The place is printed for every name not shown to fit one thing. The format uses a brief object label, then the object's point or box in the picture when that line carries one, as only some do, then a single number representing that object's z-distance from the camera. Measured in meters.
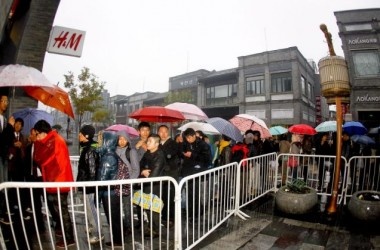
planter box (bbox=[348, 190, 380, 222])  4.89
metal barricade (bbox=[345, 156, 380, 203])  6.55
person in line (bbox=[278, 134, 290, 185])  8.00
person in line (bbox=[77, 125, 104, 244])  4.09
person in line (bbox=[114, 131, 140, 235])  4.16
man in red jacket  3.81
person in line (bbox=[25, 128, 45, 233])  4.65
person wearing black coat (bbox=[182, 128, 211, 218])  5.45
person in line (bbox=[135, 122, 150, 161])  5.09
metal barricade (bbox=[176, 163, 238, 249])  4.38
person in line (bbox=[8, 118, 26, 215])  4.67
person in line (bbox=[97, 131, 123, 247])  3.85
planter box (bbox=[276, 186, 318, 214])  5.44
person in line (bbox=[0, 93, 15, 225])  4.17
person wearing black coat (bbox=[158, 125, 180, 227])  4.83
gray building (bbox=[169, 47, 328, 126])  27.52
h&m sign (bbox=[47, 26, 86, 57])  5.53
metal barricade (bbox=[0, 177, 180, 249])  3.76
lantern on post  5.35
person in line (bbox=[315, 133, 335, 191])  7.31
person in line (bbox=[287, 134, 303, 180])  7.51
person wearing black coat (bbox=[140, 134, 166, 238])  4.19
